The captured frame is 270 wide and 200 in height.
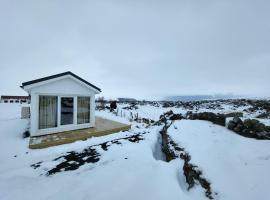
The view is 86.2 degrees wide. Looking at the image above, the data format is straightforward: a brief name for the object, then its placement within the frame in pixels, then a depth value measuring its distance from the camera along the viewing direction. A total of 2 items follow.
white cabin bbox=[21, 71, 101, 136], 7.63
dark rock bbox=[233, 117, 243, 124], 6.97
